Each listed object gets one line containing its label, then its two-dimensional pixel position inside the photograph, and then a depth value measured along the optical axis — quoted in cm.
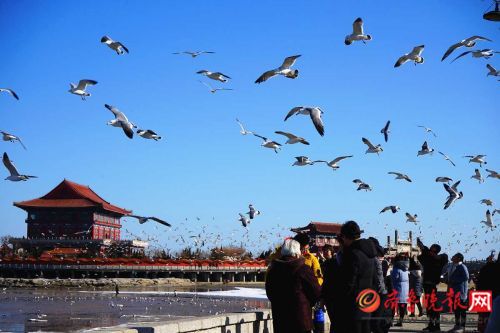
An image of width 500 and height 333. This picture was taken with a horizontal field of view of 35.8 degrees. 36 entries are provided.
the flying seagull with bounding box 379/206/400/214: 2234
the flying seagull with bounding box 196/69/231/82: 1855
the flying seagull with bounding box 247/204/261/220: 2335
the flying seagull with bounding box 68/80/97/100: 1833
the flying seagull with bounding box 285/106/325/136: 1529
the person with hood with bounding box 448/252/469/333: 1128
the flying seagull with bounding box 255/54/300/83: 1708
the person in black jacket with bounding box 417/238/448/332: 1190
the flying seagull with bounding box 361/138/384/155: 2069
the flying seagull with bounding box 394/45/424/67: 1897
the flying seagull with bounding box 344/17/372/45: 1775
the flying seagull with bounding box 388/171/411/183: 2140
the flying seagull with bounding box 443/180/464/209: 1992
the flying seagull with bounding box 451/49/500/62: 1755
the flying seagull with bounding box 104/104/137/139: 1609
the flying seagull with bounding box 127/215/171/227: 1536
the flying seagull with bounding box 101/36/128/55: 1781
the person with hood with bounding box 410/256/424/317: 1372
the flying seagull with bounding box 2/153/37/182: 1781
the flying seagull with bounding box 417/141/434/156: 2023
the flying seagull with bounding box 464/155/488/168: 2156
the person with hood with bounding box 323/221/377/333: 647
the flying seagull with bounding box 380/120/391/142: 2043
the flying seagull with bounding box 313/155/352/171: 2145
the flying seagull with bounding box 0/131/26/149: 1833
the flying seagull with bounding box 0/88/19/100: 1635
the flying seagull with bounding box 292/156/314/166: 2033
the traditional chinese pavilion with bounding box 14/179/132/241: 6912
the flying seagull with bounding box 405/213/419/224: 2249
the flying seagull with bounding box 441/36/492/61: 1743
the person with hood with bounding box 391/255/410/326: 1287
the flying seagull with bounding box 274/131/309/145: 1836
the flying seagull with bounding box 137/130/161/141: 1788
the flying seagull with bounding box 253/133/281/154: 2003
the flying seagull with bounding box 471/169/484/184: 2082
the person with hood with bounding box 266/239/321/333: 688
